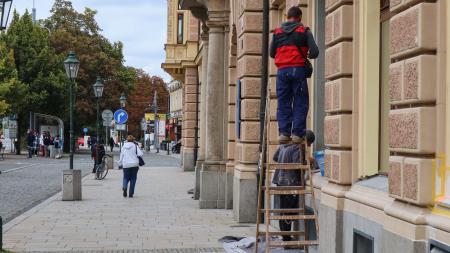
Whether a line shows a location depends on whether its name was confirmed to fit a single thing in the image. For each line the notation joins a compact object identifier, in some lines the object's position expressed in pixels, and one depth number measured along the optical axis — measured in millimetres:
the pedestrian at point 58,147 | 51588
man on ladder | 9055
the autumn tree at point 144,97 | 111562
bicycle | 28094
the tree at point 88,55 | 65062
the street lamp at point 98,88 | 34500
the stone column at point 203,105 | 19700
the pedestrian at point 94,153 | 29375
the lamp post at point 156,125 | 74850
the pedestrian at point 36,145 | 53288
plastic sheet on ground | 9914
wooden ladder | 8602
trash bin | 34000
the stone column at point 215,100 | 17219
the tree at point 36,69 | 57000
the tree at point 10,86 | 49094
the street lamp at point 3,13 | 12016
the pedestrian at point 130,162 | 20062
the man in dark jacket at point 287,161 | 9336
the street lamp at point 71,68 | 20391
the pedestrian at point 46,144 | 53094
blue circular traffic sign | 32531
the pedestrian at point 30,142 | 50144
